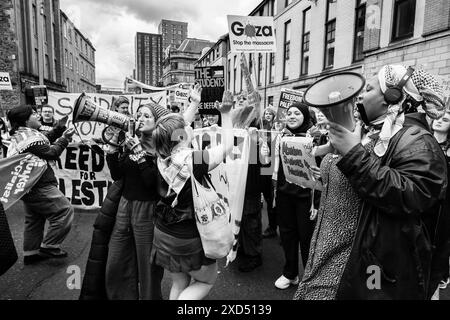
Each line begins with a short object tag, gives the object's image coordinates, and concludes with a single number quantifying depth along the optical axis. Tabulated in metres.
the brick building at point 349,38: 9.76
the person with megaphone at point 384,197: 1.24
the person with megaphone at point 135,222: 2.41
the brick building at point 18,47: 19.62
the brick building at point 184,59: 90.81
